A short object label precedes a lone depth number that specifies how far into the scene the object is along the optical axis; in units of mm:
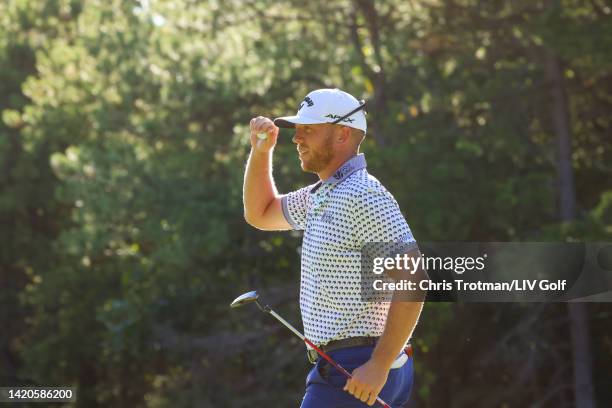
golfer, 7156
